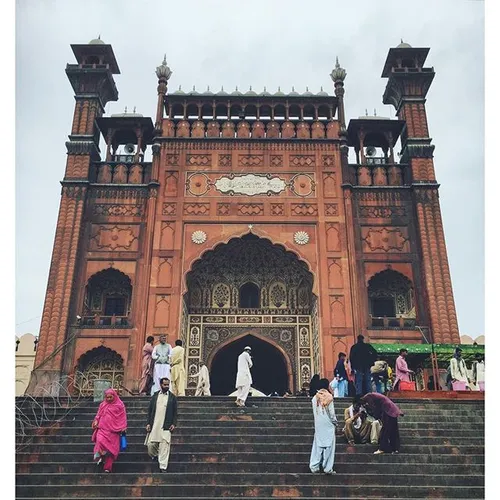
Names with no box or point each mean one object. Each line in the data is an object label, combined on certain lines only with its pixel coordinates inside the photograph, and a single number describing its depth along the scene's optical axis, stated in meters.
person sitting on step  9.30
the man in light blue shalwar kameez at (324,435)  8.06
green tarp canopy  15.23
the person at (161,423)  8.20
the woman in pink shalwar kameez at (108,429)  8.18
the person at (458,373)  13.76
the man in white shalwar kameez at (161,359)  12.19
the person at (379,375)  12.12
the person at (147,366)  12.94
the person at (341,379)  13.34
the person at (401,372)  13.11
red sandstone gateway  17.83
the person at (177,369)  12.41
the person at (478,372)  14.33
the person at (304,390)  16.70
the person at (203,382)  13.53
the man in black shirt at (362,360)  11.96
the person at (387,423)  8.89
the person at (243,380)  11.53
